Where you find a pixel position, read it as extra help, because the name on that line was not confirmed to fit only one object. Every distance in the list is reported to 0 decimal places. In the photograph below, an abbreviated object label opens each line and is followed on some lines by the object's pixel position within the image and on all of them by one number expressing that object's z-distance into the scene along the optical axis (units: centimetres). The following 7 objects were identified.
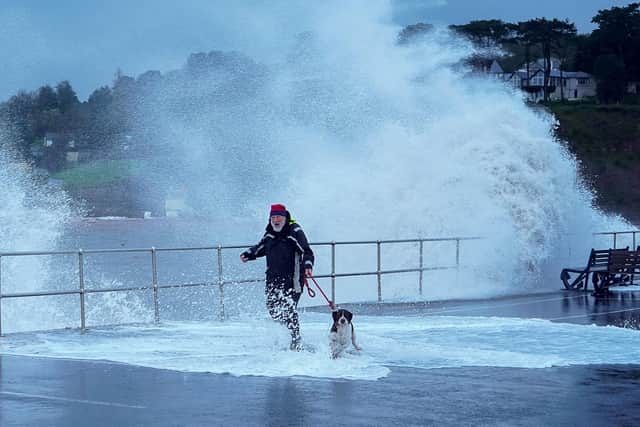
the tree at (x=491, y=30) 12962
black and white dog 1098
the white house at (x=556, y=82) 12425
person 1154
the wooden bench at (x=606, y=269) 2033
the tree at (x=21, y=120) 4559
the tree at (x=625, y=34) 11725
